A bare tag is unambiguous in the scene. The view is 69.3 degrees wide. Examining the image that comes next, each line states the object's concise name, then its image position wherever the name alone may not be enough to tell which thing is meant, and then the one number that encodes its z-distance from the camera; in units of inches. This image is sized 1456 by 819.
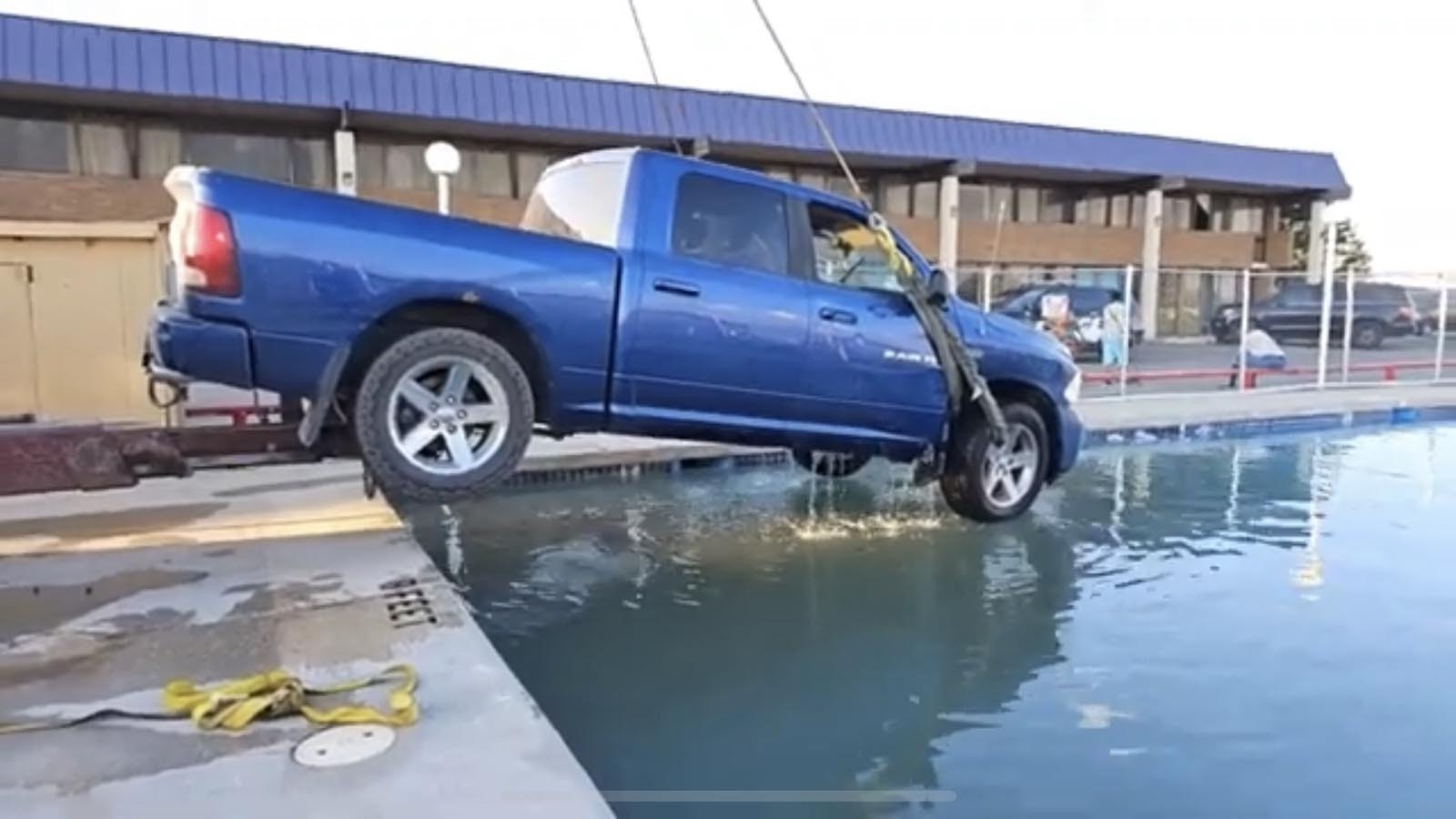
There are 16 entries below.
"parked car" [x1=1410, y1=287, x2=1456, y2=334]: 877.8
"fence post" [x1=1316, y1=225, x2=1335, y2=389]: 593.0
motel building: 290.8
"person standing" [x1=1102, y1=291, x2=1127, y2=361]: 572.4
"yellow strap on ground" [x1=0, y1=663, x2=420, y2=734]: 118.3
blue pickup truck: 154.0
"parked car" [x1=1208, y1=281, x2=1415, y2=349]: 792.3
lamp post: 392.9
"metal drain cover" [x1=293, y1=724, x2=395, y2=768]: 109.9
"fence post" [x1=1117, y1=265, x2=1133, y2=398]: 530.3
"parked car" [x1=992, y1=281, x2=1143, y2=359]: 661.3
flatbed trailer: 165.8
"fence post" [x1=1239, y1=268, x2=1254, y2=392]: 582.6
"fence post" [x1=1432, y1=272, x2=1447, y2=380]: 629.8
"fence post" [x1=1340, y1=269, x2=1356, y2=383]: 600.5
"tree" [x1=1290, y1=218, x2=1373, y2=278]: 1633.9
